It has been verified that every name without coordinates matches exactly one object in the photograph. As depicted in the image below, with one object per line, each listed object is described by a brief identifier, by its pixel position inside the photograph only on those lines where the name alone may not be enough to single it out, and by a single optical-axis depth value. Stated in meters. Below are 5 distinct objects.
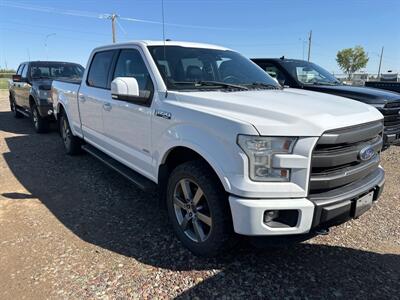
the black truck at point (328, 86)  6.28
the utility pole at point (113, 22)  31.83
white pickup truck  2.52
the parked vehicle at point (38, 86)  8.67
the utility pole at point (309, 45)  50.06
